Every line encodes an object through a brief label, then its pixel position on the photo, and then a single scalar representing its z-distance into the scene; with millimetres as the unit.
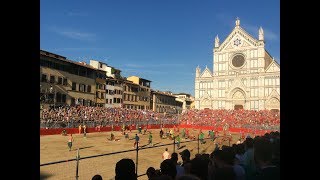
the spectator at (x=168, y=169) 4423
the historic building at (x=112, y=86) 57709
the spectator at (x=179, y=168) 5636
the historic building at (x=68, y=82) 39076
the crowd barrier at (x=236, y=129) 37399
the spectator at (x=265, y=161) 4079
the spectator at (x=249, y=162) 5234
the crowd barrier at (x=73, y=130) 29324
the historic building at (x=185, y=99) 99223
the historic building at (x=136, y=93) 64017
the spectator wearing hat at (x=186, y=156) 6260
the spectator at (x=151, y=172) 5185
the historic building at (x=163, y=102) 76900
